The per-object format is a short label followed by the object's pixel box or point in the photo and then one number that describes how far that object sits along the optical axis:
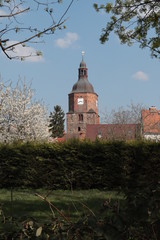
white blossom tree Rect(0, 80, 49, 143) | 26.84
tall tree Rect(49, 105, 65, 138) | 64.54
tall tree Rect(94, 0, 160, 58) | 9.88
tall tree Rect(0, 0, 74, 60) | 4.60
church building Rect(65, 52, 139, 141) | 87.50
